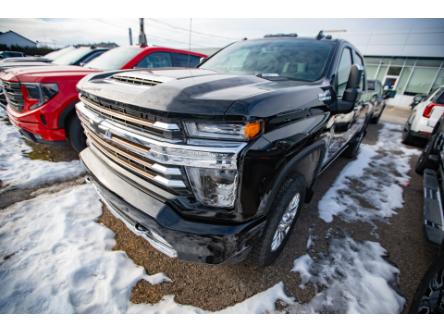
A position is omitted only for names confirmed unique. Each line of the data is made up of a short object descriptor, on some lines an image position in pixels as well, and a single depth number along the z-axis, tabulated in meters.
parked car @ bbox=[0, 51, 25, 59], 14.09
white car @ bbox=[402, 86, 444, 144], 5.14
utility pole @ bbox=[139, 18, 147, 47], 16.70
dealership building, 18.14
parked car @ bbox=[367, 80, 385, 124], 4.90
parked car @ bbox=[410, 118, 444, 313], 1.46
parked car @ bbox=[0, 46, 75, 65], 5.16
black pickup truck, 1.20
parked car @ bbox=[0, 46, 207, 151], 2.98
